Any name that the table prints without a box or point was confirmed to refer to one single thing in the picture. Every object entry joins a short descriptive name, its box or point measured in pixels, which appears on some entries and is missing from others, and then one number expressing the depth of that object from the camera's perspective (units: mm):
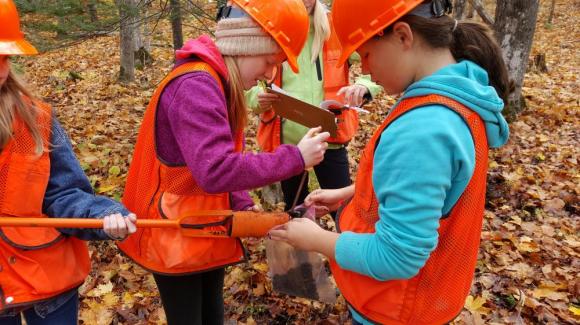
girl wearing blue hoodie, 1312
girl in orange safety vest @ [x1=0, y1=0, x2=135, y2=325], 1825
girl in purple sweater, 1688
